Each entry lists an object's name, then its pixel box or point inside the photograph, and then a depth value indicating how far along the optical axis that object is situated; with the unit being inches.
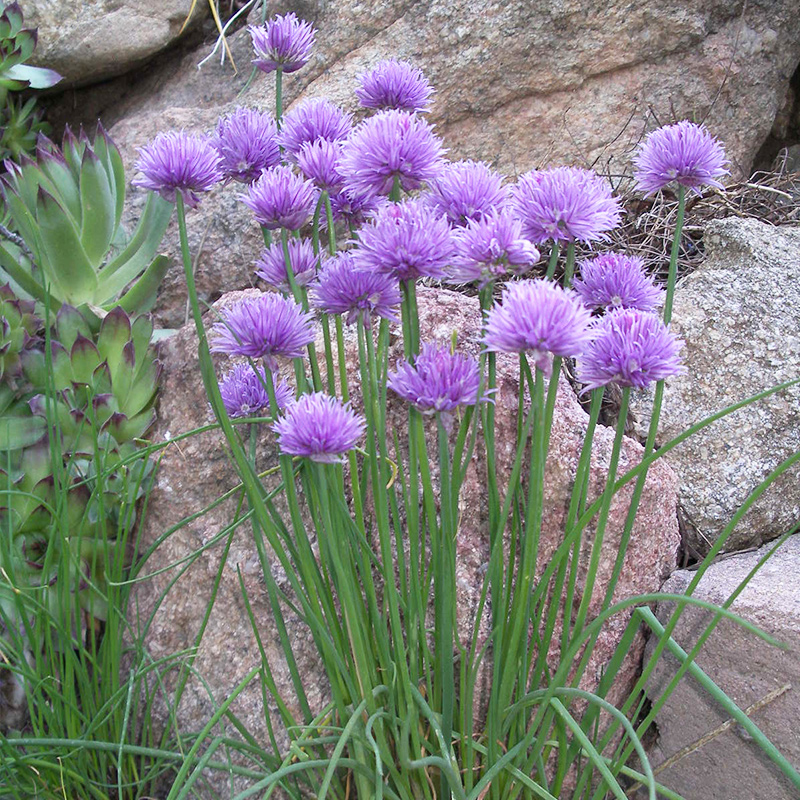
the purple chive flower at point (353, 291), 18.4
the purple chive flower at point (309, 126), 20.2
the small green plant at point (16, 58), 33.7
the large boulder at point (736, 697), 22.1
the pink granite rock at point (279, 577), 23.7
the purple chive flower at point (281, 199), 18.8
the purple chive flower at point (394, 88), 21.0
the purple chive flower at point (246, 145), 20.1
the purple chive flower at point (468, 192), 19.0
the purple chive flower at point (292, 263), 19.9
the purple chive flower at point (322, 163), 19.0
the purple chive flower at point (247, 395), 20.9
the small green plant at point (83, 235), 27.2
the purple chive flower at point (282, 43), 21.3
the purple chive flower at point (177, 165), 18.7
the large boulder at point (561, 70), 36.7
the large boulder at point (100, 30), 39.9
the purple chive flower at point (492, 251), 17.2
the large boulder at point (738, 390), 27.2
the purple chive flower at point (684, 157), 19.0
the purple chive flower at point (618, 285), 20.1
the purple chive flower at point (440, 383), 17.4
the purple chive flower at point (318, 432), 17.3
